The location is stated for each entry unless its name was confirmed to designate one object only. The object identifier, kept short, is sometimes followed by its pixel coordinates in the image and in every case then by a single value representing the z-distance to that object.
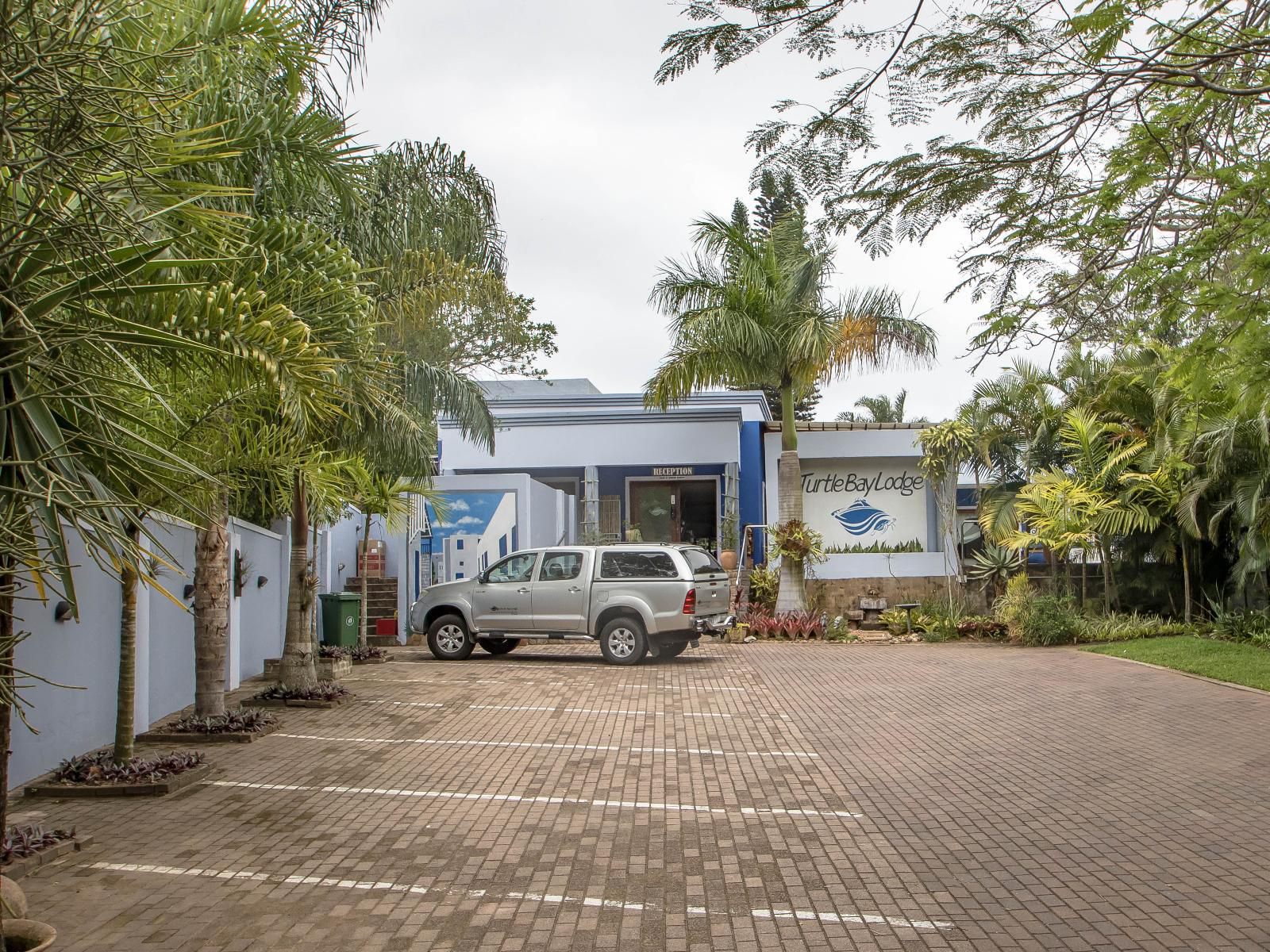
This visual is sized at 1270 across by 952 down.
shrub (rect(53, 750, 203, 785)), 8.23
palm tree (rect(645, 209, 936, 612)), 20.39
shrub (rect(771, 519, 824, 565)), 20.77
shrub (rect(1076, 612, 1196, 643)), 18.42
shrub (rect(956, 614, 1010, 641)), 20.03
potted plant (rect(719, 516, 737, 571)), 25.50
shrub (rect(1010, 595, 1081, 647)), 18.64
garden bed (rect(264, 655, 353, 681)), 14.70
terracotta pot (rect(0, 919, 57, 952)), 4.75
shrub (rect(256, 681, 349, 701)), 12.28
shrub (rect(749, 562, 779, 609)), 21.95
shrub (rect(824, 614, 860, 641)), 20.38
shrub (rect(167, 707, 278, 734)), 10.19
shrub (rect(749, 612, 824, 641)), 20.25
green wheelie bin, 18.28
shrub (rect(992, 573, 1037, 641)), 19.30
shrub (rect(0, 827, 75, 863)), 6.26
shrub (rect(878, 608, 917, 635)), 20.95
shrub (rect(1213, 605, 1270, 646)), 16.64
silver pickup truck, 16.20
